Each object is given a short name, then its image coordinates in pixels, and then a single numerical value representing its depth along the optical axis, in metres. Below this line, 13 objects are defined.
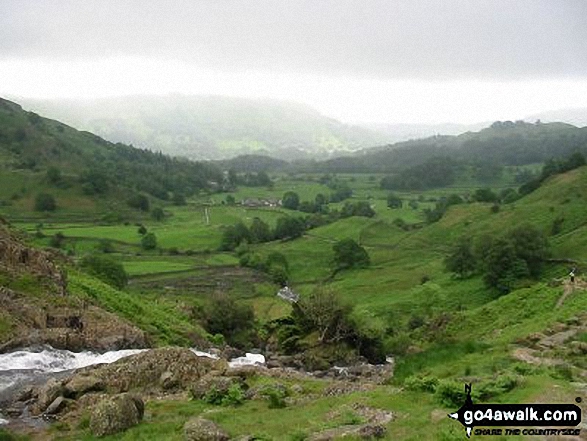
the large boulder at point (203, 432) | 30.78
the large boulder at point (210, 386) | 40.56
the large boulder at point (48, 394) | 42.04
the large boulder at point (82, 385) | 43.46
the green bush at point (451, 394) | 29.28
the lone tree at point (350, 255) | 166.50
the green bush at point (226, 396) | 38.72
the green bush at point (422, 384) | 33.28
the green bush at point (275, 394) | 37.81
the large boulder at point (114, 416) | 34.66
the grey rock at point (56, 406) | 41.16
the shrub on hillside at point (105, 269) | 109.31
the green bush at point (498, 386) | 29.20
